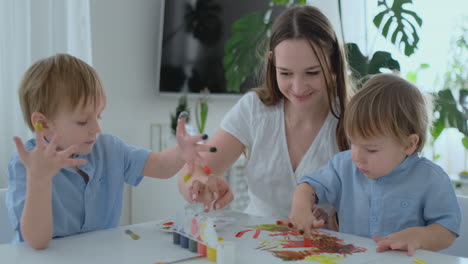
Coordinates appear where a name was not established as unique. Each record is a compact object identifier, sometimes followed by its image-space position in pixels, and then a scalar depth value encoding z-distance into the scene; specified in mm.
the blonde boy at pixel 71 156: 1032
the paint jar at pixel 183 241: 1009
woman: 1488
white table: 938
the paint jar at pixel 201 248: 967
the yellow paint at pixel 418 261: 937
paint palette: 1134
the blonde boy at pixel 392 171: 1154
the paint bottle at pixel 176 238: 1031
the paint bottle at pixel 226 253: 884
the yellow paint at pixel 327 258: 921
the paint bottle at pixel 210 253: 931
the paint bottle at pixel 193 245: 985
